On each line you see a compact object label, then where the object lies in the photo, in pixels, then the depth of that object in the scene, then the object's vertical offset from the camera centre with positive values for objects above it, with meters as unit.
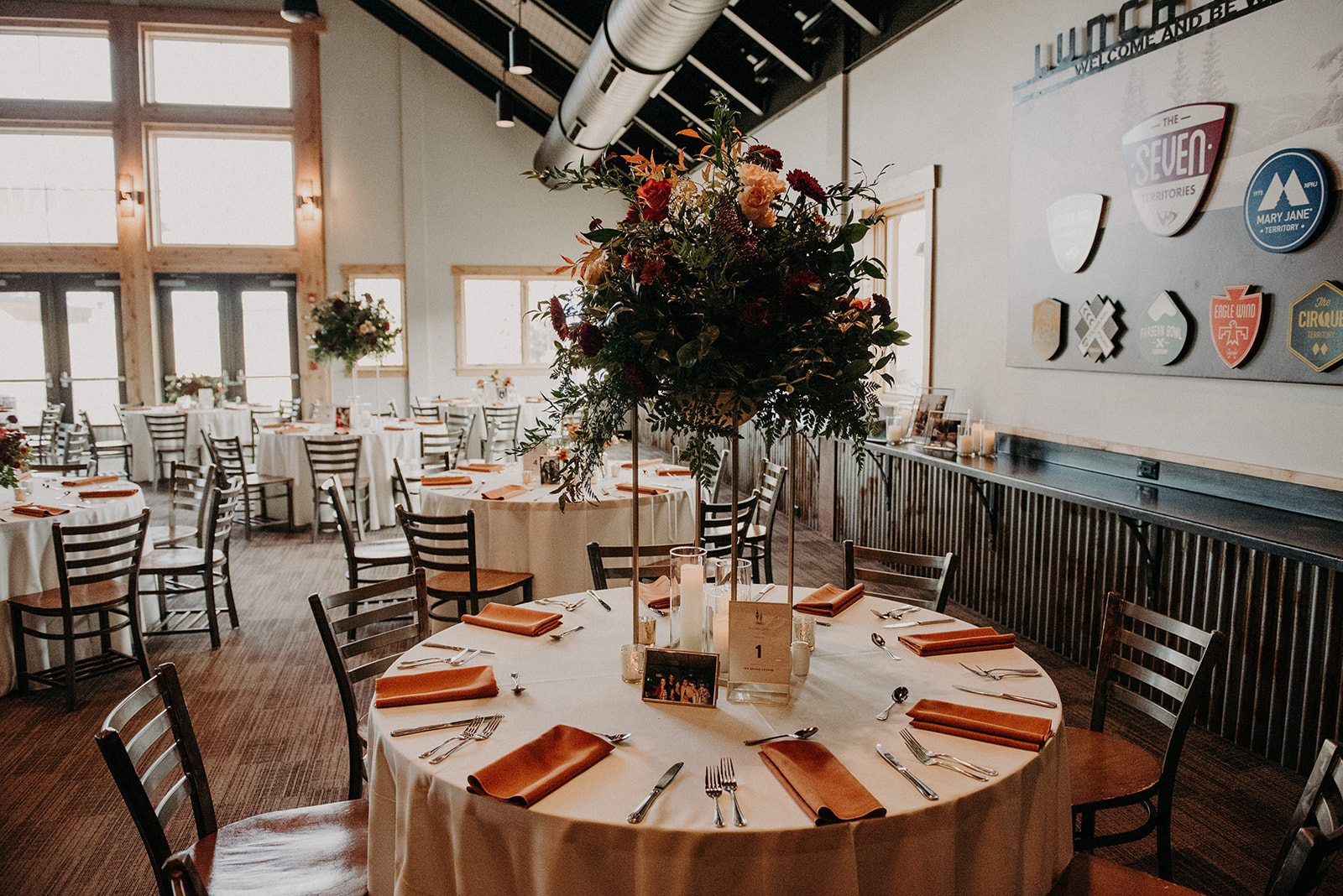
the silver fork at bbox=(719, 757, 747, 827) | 1.41 -0.69
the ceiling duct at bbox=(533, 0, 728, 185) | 4.79 +2.17
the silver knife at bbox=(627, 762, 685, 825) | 1.41 -0.69
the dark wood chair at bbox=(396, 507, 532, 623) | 3.91 -0.86
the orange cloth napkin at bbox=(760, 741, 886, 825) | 1.41 -0.68
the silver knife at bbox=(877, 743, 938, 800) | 1.48 -0.69
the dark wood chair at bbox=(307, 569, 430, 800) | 2.27 -0.70
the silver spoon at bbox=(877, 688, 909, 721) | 1.86 -0.66
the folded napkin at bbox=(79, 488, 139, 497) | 4.54 -0.57
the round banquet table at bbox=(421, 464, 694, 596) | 4.23 -0.72
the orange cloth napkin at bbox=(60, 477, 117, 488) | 4.86 -0.56
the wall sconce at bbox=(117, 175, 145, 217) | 11.45 +2.48
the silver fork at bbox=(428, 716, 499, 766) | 1.61 -0.69
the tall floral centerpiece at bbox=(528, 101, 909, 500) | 1.76 +0.18
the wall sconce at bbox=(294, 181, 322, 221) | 11.86 +2.51
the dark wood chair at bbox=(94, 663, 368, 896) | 1.60 -1.00
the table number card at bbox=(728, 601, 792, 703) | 1.83 -0.56
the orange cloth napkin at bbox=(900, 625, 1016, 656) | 2.16 -0.65
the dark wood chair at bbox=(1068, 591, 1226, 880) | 2.02 -0.94
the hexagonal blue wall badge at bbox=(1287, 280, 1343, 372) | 3.10 +0.22
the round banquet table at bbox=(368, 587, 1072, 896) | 1.39 -0.73
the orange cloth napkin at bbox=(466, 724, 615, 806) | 1.48 -0.68
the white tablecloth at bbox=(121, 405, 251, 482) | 9.36 -0.49
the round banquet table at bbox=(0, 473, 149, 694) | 3.85 -0.81
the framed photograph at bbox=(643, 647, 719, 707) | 1.82 -0.62
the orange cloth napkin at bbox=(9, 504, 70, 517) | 4.02 -0.59
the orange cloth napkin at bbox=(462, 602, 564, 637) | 2.29 -0.64
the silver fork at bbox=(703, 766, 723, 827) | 1.49 -0.69
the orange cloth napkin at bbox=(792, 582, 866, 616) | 2.45 -0.62
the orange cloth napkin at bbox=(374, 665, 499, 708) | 1.86 -0.66
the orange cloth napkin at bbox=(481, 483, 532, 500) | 4.36 -0.55
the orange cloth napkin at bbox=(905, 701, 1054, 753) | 1.67 -0.67
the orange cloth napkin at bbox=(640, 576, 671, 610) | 2.41 -0.60
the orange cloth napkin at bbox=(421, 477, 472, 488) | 4.81 -0.53
